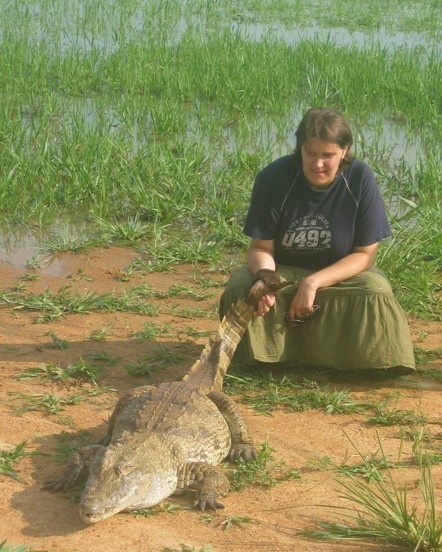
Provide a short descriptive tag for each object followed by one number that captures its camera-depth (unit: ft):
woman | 15.24
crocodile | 11.18
